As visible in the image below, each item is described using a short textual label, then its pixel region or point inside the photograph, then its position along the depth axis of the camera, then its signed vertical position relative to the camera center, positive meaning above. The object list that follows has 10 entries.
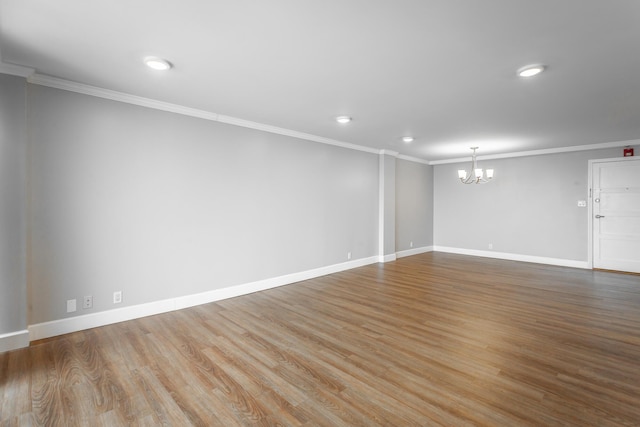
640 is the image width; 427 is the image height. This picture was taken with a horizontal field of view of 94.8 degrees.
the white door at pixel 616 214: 5.56 -0.13
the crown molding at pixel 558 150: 5.59 +1.24
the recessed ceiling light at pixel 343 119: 4.10 +1.28
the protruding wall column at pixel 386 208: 6.58 +0.02
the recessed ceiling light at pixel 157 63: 2.48 +1.27
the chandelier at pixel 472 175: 6.20 +0.76
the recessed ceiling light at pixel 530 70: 2.55 +1.22
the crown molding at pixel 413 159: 7.27 +1.29
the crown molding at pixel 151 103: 2.88 +1.26
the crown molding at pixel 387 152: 6.56 +1.27
